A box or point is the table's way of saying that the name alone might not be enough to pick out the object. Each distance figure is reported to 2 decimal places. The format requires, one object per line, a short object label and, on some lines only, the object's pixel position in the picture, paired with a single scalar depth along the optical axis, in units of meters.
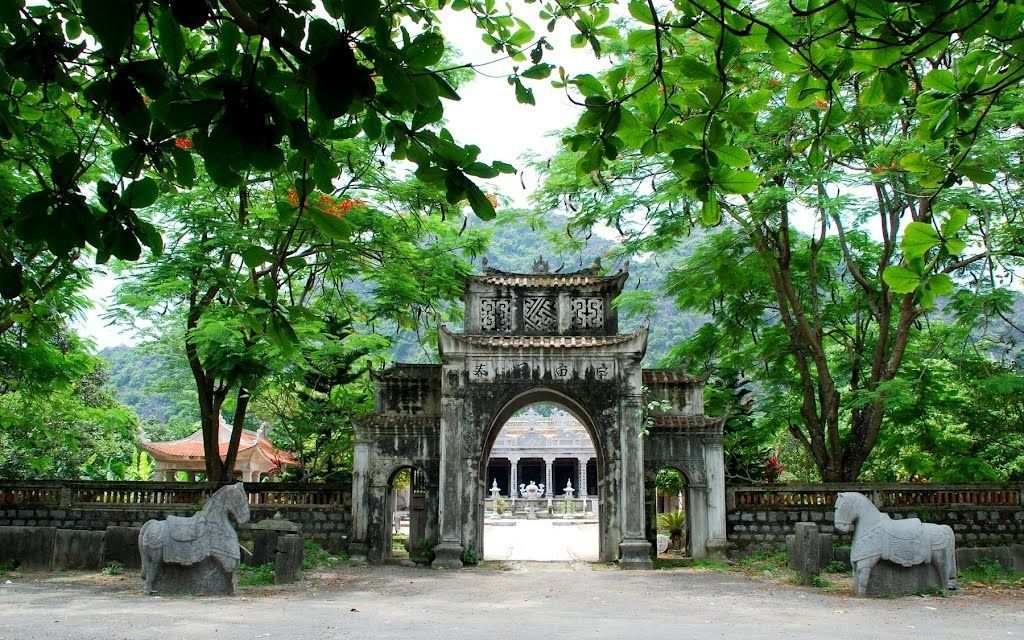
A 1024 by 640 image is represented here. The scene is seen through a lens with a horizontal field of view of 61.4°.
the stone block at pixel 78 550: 11.93
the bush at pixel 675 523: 17.45
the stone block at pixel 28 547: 11.88
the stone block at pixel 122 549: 12.08
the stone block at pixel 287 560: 10.97
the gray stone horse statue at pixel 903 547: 10.09
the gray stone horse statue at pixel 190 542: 9.64
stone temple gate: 14.04
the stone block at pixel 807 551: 11.29
